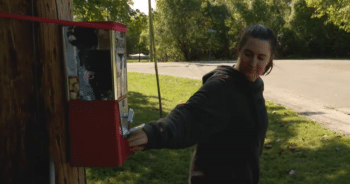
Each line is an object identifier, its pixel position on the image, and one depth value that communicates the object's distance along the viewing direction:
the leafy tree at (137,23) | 8.71
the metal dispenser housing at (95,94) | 1.29
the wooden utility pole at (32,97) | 1.29
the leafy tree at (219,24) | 29.14
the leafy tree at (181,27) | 27.08
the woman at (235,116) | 1.42
